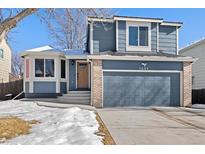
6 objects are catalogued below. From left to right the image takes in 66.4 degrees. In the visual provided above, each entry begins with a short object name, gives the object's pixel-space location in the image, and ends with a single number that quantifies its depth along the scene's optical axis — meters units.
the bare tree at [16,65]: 26.85
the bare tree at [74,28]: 6.80
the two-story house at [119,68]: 9.08
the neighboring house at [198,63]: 11.95
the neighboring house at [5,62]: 14.99
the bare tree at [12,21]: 5.02
